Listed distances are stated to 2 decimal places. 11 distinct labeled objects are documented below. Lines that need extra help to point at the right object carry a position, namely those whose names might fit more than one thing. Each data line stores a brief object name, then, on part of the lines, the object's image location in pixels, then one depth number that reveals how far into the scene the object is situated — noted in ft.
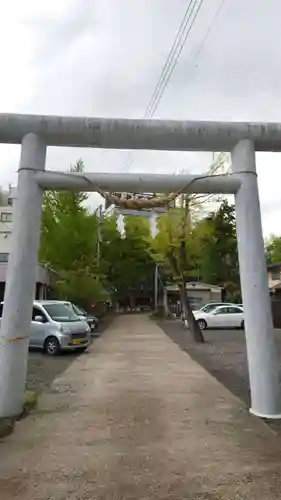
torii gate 20.98
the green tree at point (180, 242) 62.08
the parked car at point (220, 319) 91.71
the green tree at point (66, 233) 102.89
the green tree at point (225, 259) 157.07
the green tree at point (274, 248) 209.13
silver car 48.08
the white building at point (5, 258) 102.37
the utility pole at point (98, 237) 117.62
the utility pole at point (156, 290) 170.19
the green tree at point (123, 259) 151.43
